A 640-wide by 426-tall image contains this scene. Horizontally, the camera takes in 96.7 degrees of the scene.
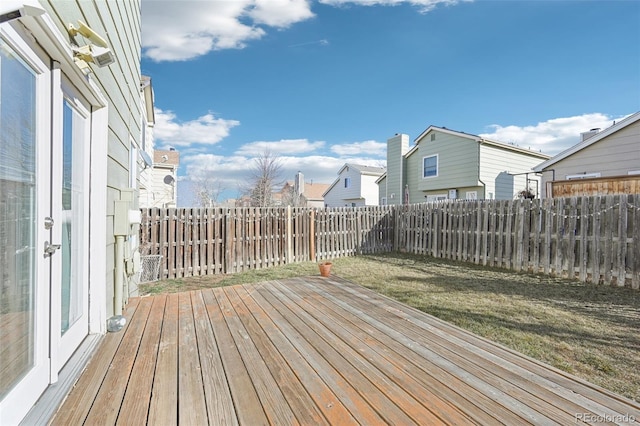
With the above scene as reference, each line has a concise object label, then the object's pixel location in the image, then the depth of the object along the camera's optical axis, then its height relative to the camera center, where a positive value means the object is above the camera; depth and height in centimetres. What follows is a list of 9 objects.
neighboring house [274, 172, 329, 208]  2478 +180
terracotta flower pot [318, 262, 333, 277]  445 -92
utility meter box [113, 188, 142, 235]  268 -6
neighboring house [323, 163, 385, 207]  2161 +207
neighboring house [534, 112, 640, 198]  660 +140
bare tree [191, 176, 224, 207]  1920 +150
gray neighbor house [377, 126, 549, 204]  1253 +213
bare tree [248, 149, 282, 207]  1847 +234
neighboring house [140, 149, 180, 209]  1528 +215
